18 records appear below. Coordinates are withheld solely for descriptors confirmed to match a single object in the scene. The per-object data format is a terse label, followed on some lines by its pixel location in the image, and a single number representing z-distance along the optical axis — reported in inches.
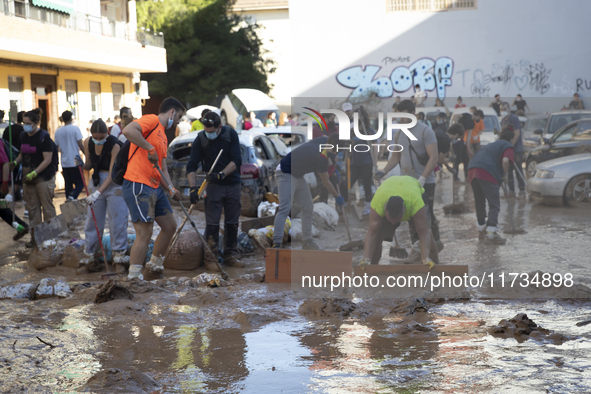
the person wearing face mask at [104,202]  562.6
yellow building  1341.0
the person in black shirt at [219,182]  593.0
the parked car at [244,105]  1891.0
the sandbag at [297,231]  513.6
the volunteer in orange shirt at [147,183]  496.4
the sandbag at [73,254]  603.9
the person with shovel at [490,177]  485.5
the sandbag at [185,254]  590.6
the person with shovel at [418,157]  483.2
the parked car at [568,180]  490.3
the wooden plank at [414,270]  473.7
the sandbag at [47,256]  598.2
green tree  2357.3
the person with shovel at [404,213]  484.1
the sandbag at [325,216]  495.8
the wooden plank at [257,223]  694.5
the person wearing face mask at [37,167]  690.2
